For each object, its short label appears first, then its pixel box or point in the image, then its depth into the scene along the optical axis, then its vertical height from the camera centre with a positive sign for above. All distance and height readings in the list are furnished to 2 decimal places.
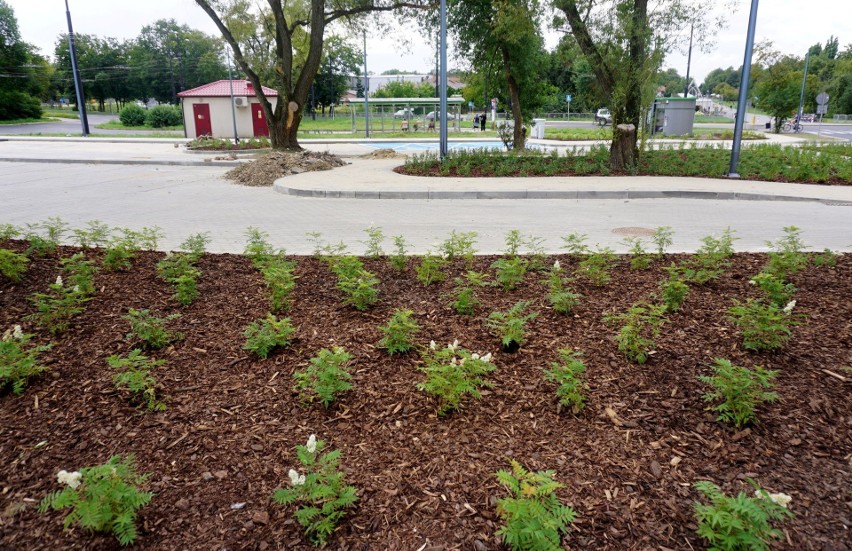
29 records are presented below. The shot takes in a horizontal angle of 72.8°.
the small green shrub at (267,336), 4.30 -1.52
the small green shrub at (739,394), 3.36 -1.53
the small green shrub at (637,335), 4.16 -1.50
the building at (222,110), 36.81 +1.10
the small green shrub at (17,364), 3.88 -1.55
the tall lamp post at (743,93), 14.28 +0.77
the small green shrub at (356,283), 5.11 -1.38
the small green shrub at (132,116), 55.94 +1.15
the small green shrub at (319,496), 2.64 -1.68
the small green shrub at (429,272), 5.82 -1.43
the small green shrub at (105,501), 2.55 -1.64
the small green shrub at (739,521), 2.36 -1.61
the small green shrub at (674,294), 4.98 -1.43
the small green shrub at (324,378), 3.63 -1.57
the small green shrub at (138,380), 3.69 -1.59
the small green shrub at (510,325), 4.32 -1.50
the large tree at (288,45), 22.50 +3.19
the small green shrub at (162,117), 54.41 +1.02
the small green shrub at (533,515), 2.39 -1.61
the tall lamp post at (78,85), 37.50 +2.88
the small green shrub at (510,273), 5.58 -1.39
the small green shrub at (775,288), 4.88 -1.37
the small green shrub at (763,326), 4.16 -1.42
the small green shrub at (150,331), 4.49 -1.54
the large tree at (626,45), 15.10 +2.07
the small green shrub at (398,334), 4.29 -1.50
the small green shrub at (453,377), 3.50 -1.50
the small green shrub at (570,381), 3.55 -1.55
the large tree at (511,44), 17.45 +2.87
